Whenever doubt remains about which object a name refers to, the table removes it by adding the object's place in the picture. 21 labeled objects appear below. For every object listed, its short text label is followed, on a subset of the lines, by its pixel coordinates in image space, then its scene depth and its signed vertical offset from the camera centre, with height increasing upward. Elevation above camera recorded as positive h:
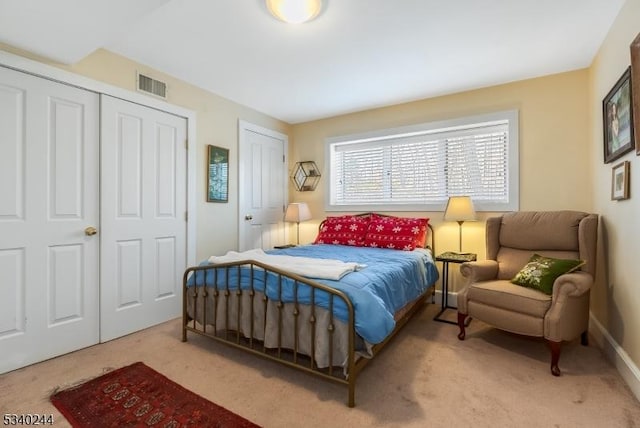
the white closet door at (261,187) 3.91 +0.39
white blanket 1.99 -0.36
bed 1.78 -0.59
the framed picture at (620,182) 1.99 +0.22
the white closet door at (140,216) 2.62 -0.01
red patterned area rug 1.59 -1.06
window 3.33 +0.60
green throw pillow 2.25 -0.43
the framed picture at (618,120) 1.95 +0.66
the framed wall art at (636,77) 1.74 +0.78
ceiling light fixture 1.98 +1.36
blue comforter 1.76 -0.48
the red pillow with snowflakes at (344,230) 3.70 -0.20
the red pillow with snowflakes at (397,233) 3.37 -0.21
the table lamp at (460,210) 3.14 +0.05
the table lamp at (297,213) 4.15 +0.02
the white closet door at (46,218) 2.12 -0.02
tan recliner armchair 2.08 -0.51
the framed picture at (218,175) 3.47 +0.46
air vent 2.82 +1.22
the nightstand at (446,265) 3.03 -0.55
